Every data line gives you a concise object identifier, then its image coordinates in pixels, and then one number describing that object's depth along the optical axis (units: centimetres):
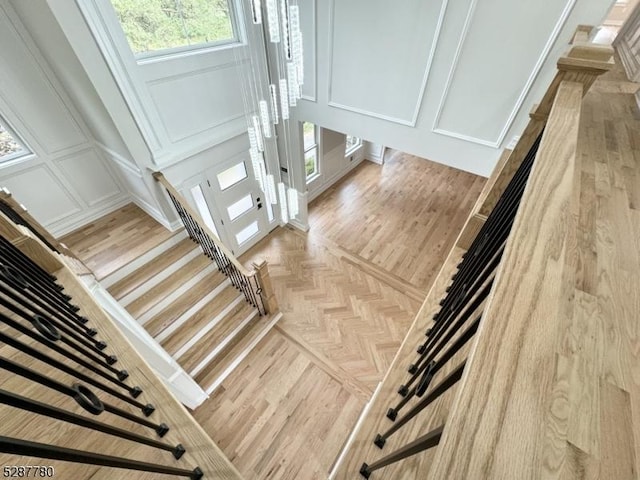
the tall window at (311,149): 574
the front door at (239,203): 411
